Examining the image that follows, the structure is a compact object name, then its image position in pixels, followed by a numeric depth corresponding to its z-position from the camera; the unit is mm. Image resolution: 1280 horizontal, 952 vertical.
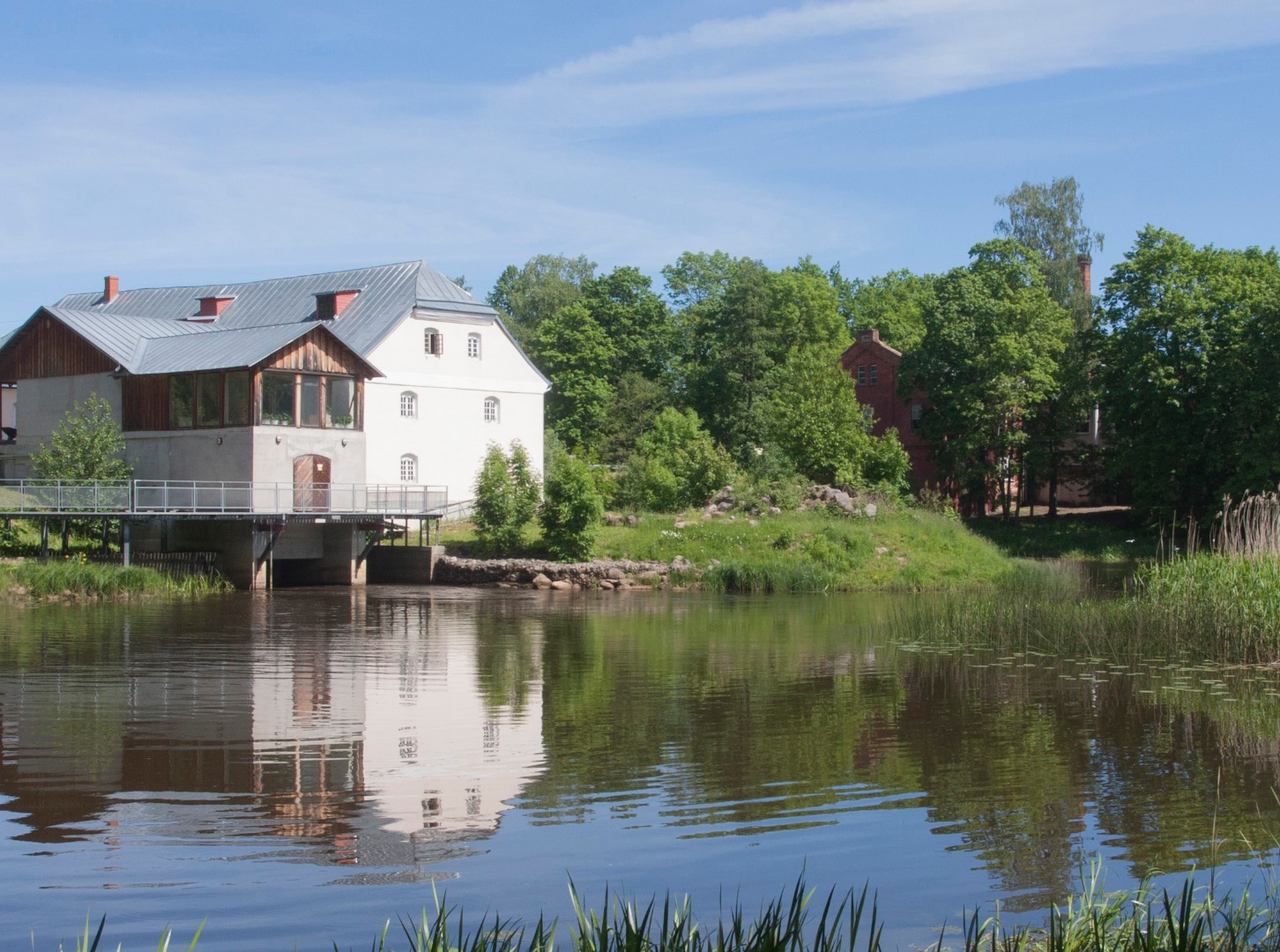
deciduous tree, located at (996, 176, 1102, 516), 56969
